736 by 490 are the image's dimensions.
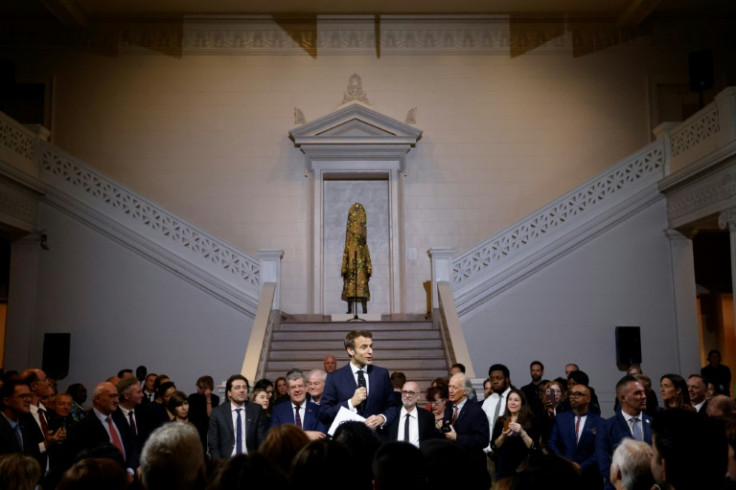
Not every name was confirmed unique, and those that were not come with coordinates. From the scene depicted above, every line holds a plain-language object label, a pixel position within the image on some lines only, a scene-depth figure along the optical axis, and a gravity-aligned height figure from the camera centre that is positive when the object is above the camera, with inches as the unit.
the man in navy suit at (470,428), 239.5 -21.5
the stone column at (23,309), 539.5 +38.0
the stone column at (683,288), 540.1 +49.9
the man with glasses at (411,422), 229.9 -18.7
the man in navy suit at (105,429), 216.8 -19.5
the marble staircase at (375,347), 465.1 +9.2
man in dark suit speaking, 224.7 -7.4
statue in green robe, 599.5 +79.7
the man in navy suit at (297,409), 264.1 -16.6
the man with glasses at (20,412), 218.1 -14.3
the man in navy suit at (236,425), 257.3 -21.4
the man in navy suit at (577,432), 236.1 -22.5
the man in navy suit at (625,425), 212.4 -18.4
